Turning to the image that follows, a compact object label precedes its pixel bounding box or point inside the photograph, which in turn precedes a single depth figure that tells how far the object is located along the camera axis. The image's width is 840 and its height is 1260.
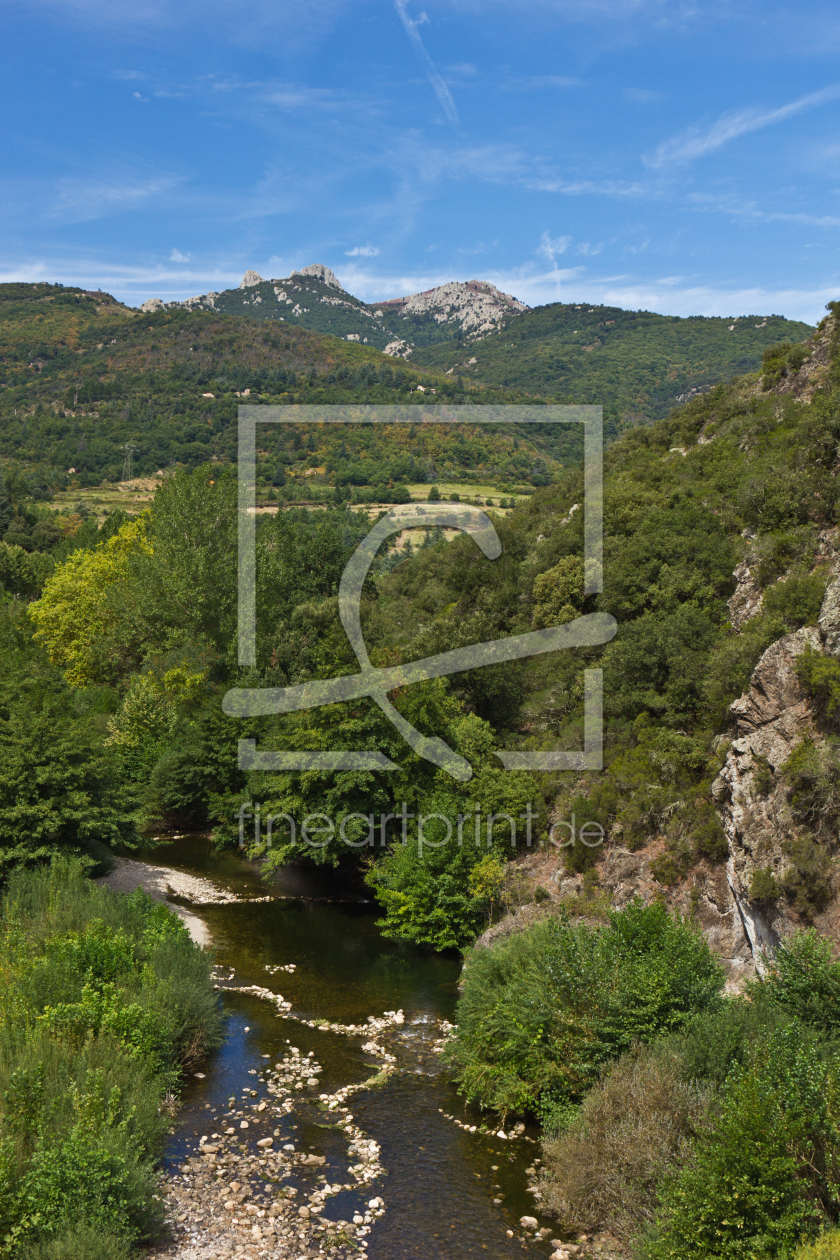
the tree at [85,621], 52.41
